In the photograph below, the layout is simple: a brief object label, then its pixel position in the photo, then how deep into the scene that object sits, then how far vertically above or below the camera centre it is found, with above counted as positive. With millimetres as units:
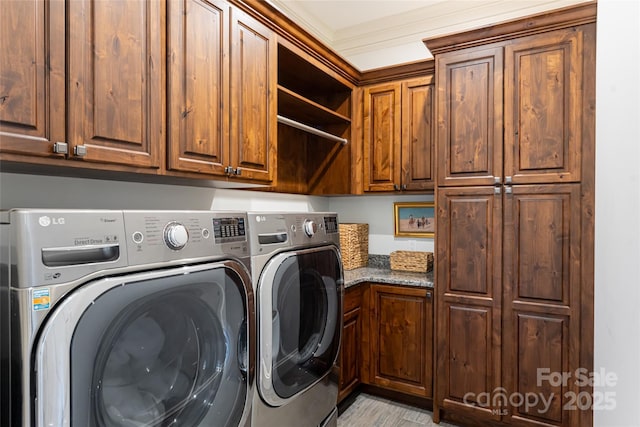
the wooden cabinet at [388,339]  2520 -970
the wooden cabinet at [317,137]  2668 +606
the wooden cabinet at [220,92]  1510 +574
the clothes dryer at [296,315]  1440 -508
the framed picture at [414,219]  2996 -81
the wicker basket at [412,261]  2867 -427
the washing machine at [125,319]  780 -303
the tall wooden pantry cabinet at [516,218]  2043 -53
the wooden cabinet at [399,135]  2760 +605
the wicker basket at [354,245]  2984 -311
